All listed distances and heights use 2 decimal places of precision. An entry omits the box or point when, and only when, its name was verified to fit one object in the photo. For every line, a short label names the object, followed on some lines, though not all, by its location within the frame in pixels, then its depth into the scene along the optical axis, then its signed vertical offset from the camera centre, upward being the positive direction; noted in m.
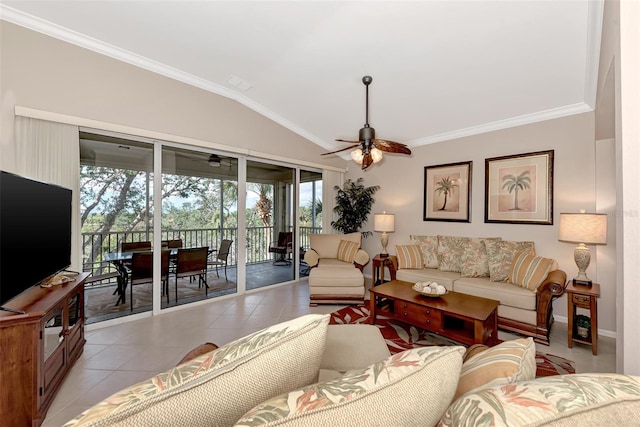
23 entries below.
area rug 2.26 -1.28
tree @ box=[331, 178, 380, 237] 5.24 +0.14
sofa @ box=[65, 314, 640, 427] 0.54 -0.40
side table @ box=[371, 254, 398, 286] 4.09 -0.75
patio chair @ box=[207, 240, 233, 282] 4.14 -0.63
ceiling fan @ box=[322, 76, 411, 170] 2.76 +0.73
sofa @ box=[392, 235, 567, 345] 2.74 -0.72
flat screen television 1.61 -0.13
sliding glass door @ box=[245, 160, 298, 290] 4.53 -0.17
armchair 3.77 -0.89
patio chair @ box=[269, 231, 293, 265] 5.00 -0.61
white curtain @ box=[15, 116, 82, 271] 2.53 +0.57
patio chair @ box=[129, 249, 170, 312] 3.26 -0.68
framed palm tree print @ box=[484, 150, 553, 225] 3.39 +0.37
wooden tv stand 1.53 -0.91
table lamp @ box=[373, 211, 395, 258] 4.45 -0.13
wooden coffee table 2.37 -0.94
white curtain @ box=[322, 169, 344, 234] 5.45 +0.34
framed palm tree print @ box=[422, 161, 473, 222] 4.08 +0.38
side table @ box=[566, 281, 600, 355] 2.49 -0.85
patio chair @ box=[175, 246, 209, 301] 3.64 -0.69
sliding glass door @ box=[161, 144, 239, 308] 3.62 -0.12
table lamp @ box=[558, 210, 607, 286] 2.59 -0.17
